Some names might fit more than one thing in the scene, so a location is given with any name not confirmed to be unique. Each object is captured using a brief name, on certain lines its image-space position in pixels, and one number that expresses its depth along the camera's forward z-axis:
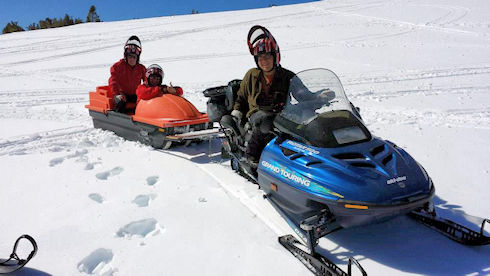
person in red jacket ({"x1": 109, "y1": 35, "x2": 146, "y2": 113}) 5.79
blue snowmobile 2.35
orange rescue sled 4.66
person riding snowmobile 3.67
